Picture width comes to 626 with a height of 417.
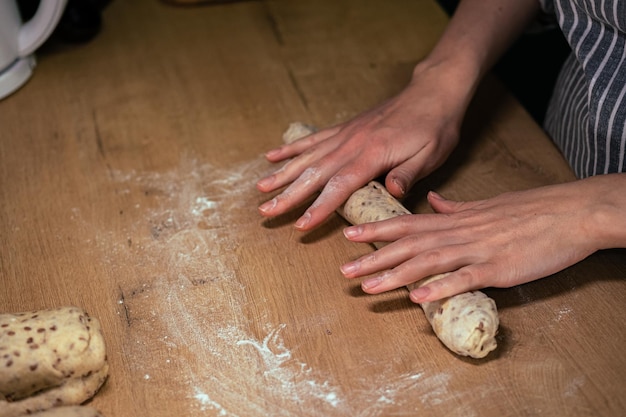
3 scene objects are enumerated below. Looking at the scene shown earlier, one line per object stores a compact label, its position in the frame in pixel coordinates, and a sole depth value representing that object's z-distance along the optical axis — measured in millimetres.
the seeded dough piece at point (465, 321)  1221
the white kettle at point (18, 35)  1838
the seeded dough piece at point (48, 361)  1178
